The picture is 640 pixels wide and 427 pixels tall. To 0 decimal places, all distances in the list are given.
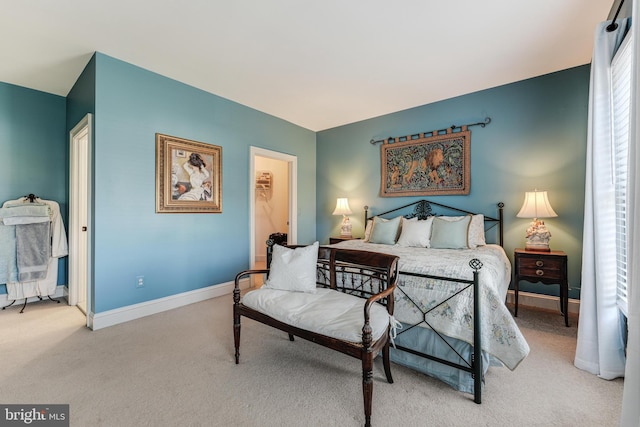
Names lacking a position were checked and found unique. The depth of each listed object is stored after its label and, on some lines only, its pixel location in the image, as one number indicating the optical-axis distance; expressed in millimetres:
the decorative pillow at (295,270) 2098
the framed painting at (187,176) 3119
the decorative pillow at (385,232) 3478
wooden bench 1473
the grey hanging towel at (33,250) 3114
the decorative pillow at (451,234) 3031
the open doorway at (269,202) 6609
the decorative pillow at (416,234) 3205
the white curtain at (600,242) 1825
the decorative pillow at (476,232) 3077
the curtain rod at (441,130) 3512
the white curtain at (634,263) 944
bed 1618
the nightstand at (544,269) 2678
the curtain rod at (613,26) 1808
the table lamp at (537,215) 2881
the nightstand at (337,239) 4408
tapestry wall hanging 3662
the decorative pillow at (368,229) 3783
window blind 1743
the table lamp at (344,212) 4566
